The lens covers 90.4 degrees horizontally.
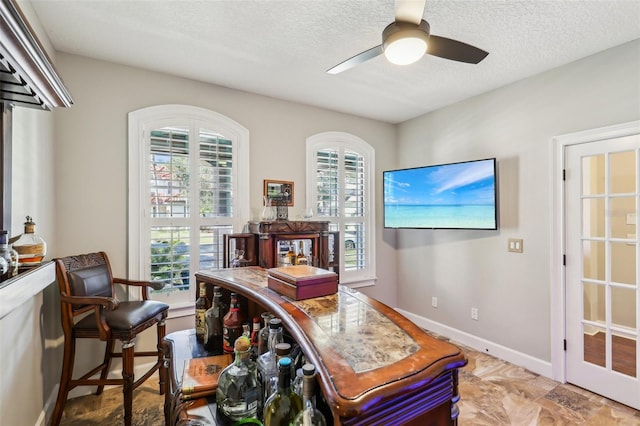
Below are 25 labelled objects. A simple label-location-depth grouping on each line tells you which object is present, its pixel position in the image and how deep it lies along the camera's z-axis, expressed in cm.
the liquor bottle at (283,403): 83
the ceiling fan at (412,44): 156
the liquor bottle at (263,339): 119
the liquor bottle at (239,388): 97
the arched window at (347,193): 385
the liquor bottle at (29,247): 144
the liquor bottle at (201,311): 162
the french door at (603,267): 240
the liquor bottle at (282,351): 86
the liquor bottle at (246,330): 132
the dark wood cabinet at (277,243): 300
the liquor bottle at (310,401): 73
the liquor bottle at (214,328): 153
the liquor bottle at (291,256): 313
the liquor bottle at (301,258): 311
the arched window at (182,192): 282
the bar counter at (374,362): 68
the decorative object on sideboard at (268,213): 328
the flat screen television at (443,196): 317
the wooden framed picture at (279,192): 334
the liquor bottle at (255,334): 128
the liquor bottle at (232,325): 143
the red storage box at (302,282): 116
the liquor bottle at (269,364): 101
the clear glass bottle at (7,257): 117
